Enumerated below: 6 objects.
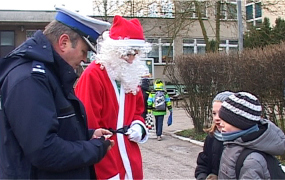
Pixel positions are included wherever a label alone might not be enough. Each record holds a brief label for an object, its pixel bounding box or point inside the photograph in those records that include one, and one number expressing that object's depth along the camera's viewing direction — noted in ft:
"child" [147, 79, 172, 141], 36.45
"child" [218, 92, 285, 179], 8.41
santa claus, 10.24
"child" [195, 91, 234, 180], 10.62
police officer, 6.17
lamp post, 41.98
